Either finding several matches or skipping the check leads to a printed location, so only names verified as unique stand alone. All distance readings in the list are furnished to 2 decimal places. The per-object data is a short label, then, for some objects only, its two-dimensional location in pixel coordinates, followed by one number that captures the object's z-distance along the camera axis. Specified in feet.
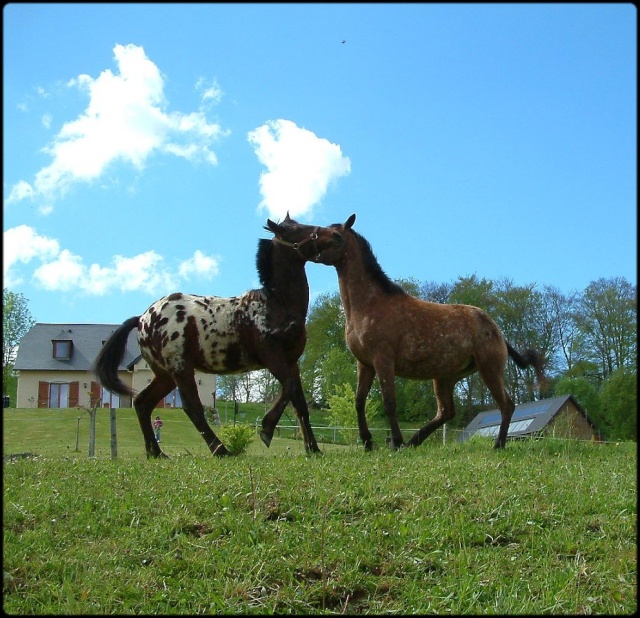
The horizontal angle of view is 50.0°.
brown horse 30.63
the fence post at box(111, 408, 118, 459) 39.63
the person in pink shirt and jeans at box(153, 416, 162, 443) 72.31
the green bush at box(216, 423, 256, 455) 33.14
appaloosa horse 29.27
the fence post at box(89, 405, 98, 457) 48.16
